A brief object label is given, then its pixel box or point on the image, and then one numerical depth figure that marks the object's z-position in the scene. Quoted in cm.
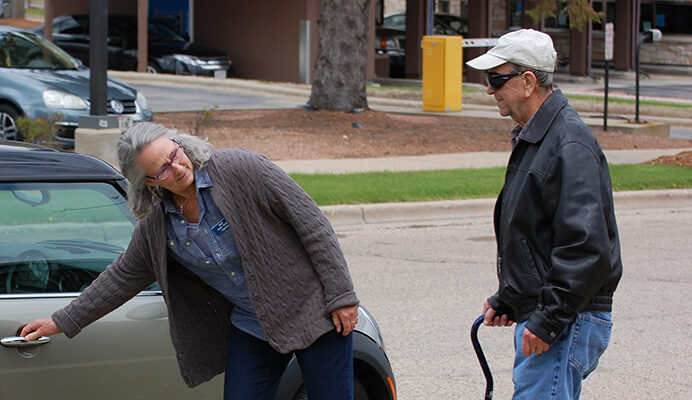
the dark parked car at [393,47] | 3247
